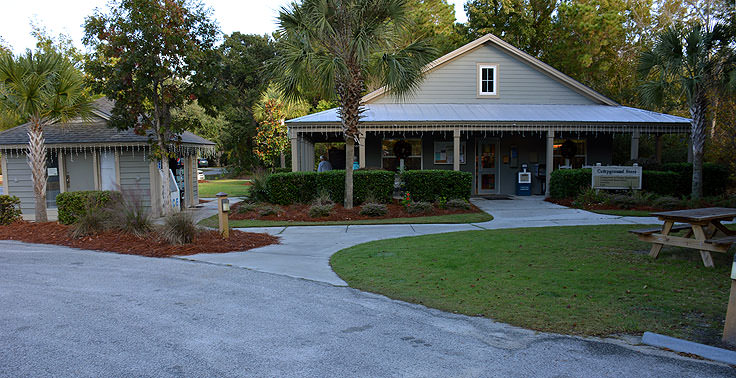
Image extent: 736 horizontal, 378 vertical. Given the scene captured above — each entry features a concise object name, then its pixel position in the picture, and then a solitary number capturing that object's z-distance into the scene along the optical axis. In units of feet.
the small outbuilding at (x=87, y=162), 50.11
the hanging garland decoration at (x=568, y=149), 64.93
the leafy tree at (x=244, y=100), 133.08
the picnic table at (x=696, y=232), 22.04
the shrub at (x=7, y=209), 42.19
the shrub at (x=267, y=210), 45.57
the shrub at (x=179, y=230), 31.30
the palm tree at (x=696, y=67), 45.47
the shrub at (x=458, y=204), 47.39
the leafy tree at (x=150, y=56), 42.91
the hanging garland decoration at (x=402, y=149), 64.03
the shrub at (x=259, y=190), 51.70
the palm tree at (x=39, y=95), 39.01
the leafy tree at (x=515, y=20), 96.32
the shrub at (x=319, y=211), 44.19
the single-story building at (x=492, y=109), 63.57
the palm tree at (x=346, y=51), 42.57
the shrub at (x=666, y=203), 46.24
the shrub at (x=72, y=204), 39.99
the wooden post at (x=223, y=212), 32.55
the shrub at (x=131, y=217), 33.76
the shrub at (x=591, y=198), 48.65
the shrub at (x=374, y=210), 44.80
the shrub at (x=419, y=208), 45.73
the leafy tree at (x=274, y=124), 105.09
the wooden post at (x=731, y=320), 13.82
